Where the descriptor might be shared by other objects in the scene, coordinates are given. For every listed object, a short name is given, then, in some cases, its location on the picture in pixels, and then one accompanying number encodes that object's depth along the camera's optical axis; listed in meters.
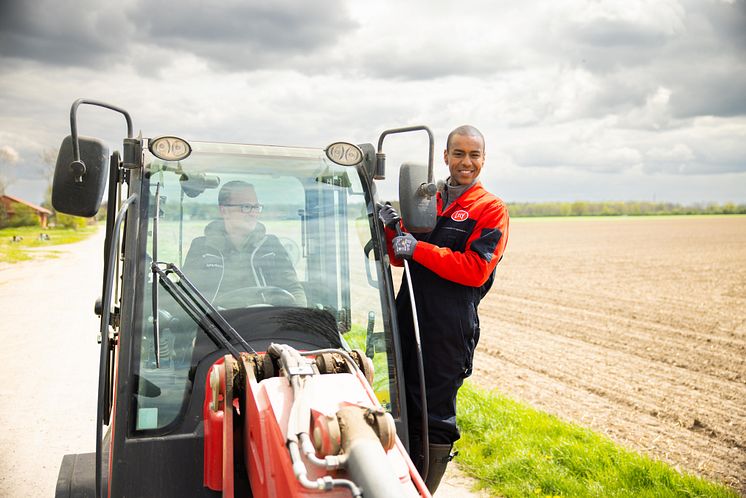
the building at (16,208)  56.97
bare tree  67.88
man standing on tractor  3.58
